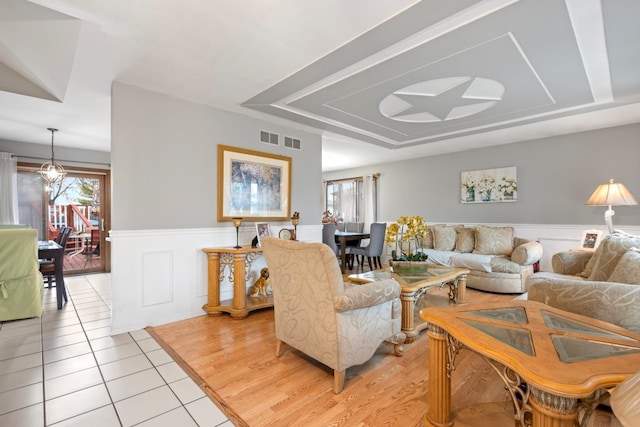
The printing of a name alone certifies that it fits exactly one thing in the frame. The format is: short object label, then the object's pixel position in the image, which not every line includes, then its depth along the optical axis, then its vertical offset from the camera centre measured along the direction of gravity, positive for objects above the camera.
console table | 3.21 -0.77
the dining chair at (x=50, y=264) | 3.73 -0.65
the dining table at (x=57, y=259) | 3.57 -0.56
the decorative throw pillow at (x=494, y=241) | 4.66 -0.45
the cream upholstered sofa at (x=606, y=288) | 1.64 -0.50
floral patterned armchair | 1.85 -0.66
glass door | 5.19 +0.08
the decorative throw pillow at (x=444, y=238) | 5.23 -0.45
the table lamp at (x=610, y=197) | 3.53 +0.19
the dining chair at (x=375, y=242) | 5.61 -0.56
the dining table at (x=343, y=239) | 5.62 -0.51
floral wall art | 5.02 +0.50
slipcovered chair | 3.08 -0.66
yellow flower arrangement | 3.11 -0.26
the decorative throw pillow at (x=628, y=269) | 1.96 -0.40
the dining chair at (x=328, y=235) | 5.29 -0.39
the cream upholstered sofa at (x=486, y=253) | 4.20 -0.66
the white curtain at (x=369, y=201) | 7.09 +0.31
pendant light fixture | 4.39 +0.66
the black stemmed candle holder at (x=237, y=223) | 3.41 -0.10
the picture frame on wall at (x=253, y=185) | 3.58 +0.38
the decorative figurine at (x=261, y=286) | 3.68 -0.92
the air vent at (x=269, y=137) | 3.93 +1.05
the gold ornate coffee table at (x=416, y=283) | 2.58 -0.65
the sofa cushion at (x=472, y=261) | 4.35 -0.75
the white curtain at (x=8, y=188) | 4.73 +0.44
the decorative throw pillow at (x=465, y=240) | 5.05 -0.47
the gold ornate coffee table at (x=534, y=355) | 0.95 -0.55
